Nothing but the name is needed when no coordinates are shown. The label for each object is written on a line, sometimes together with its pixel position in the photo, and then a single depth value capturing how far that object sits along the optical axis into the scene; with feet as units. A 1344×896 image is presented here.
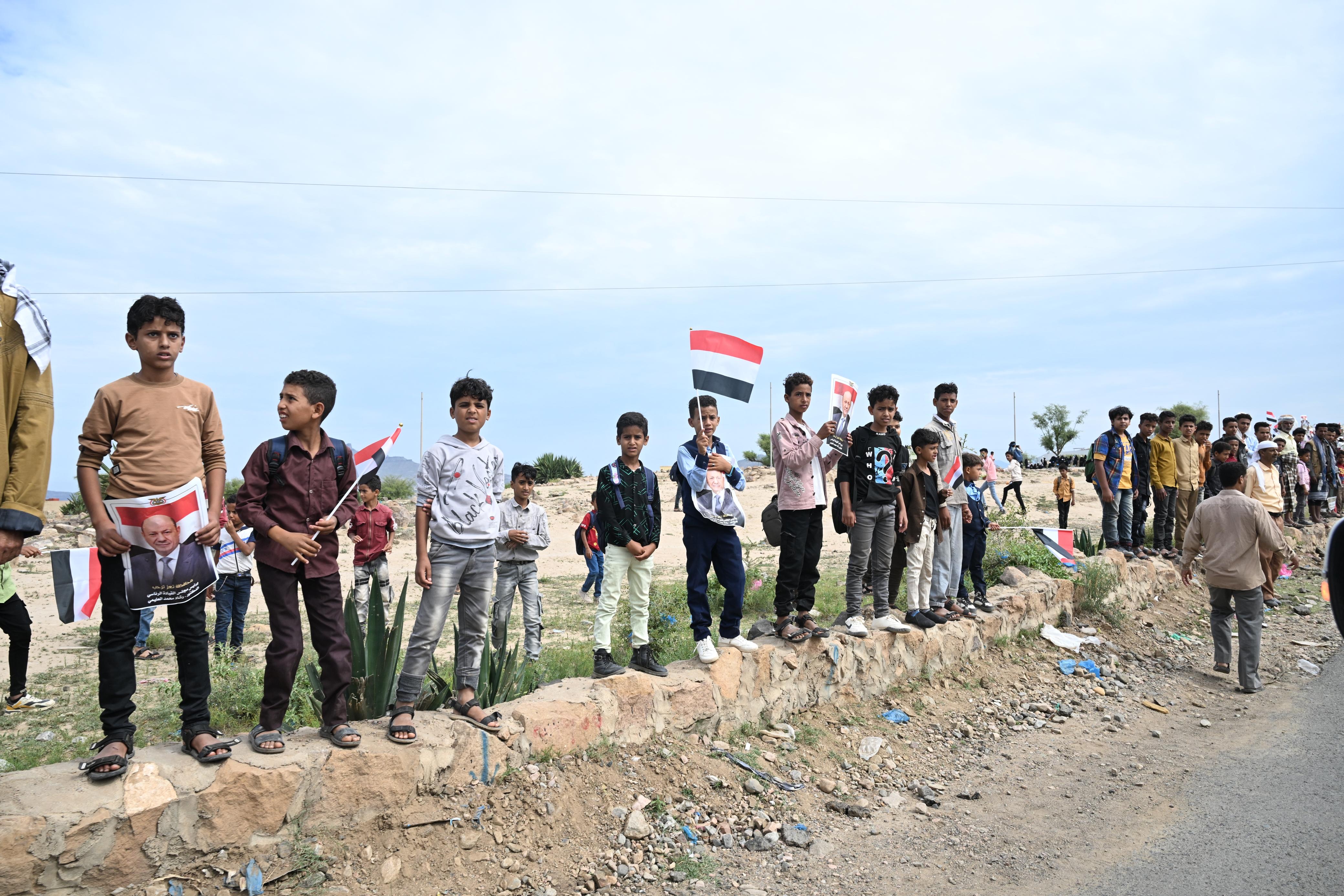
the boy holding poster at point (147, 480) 10.89
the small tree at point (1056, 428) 174.81
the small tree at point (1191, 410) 162.09
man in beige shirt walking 26.08
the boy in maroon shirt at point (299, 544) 12.24
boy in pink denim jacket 19.62
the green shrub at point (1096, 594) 31.99
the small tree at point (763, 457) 127.85
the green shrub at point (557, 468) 101.60
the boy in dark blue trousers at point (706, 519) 17.74
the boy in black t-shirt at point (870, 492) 21.27
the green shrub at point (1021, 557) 32.78
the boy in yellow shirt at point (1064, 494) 54.54
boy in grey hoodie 13.73
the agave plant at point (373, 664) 14.26
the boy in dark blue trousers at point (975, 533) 27.25
